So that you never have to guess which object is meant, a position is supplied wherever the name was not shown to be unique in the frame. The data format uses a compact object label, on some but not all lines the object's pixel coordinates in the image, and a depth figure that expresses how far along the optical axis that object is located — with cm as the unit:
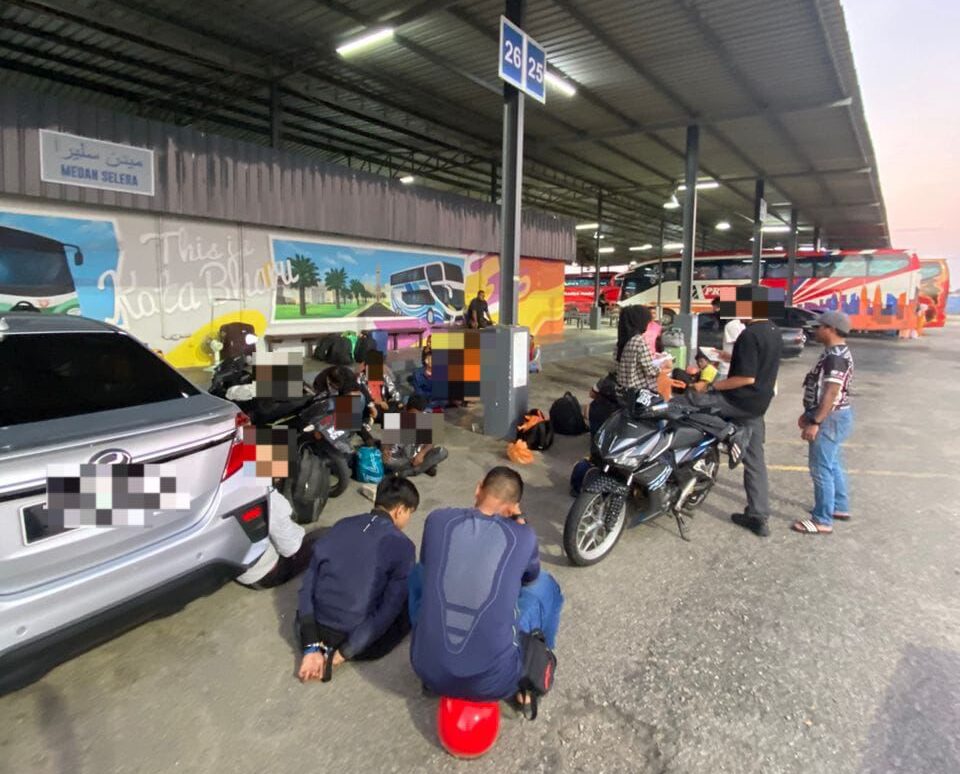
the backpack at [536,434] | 675
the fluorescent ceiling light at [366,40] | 852
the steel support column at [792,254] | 2305
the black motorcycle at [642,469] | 386
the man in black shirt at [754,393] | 442
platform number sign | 659
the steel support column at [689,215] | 1300
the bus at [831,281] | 2259
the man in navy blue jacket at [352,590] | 262
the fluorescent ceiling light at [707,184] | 1827
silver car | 201
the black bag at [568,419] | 719
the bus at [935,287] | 2461
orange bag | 628
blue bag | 531
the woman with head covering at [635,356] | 544
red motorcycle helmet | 218
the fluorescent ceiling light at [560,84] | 1031
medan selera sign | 855
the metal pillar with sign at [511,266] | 699
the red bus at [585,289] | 3622
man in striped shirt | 420
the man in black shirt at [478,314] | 1166
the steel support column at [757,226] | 1816
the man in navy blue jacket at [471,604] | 217
